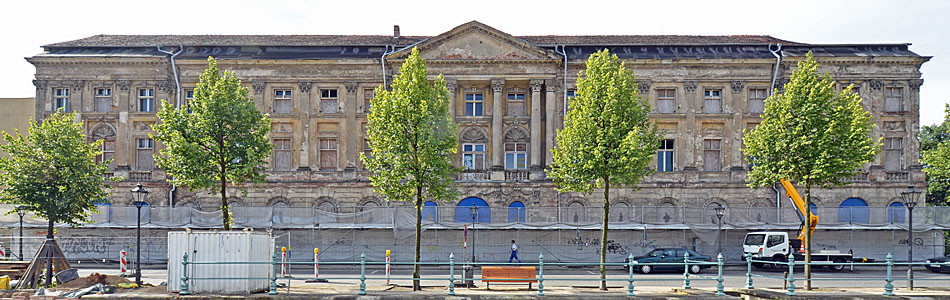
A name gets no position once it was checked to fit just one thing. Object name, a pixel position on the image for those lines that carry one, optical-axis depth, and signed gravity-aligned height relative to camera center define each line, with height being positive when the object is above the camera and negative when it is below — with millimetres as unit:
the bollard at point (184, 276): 20594 -3482
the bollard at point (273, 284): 20938 -3718
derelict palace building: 45000 +3607
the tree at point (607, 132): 26469 +1052
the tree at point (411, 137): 25703 +767
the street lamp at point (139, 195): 26973 -1518
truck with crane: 35938 -4241
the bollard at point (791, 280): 20688 -3417
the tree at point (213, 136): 28859 +786
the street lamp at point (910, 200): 28359 -1482
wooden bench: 23734 -3790
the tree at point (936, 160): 40906 +172
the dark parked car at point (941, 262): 33688 -4642
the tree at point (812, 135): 26047 +977
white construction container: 20938 -2912
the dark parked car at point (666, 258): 34344 -4687
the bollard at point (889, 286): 20906 -3650
